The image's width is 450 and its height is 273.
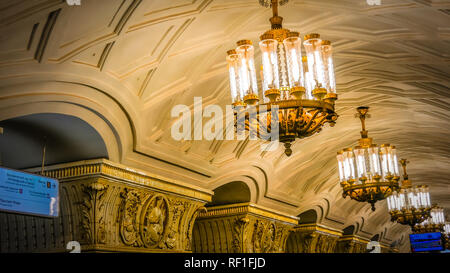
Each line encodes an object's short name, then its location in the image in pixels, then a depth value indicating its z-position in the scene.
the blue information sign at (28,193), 5.99
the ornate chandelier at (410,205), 13.41
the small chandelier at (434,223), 17.06
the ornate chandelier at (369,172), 9.05
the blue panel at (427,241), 19.02
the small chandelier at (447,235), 21.63
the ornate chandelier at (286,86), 4.85
